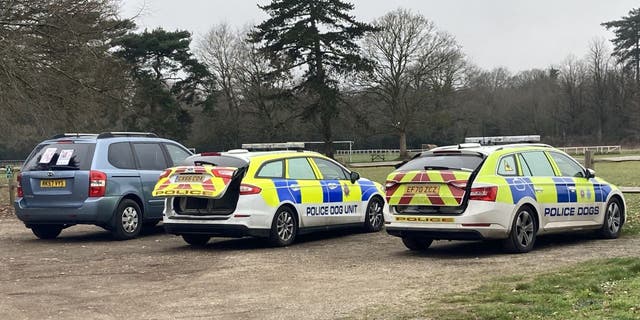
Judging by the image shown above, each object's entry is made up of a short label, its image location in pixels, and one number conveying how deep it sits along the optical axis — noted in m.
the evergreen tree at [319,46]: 57.84
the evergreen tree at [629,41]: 84.81
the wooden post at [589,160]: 16.11
